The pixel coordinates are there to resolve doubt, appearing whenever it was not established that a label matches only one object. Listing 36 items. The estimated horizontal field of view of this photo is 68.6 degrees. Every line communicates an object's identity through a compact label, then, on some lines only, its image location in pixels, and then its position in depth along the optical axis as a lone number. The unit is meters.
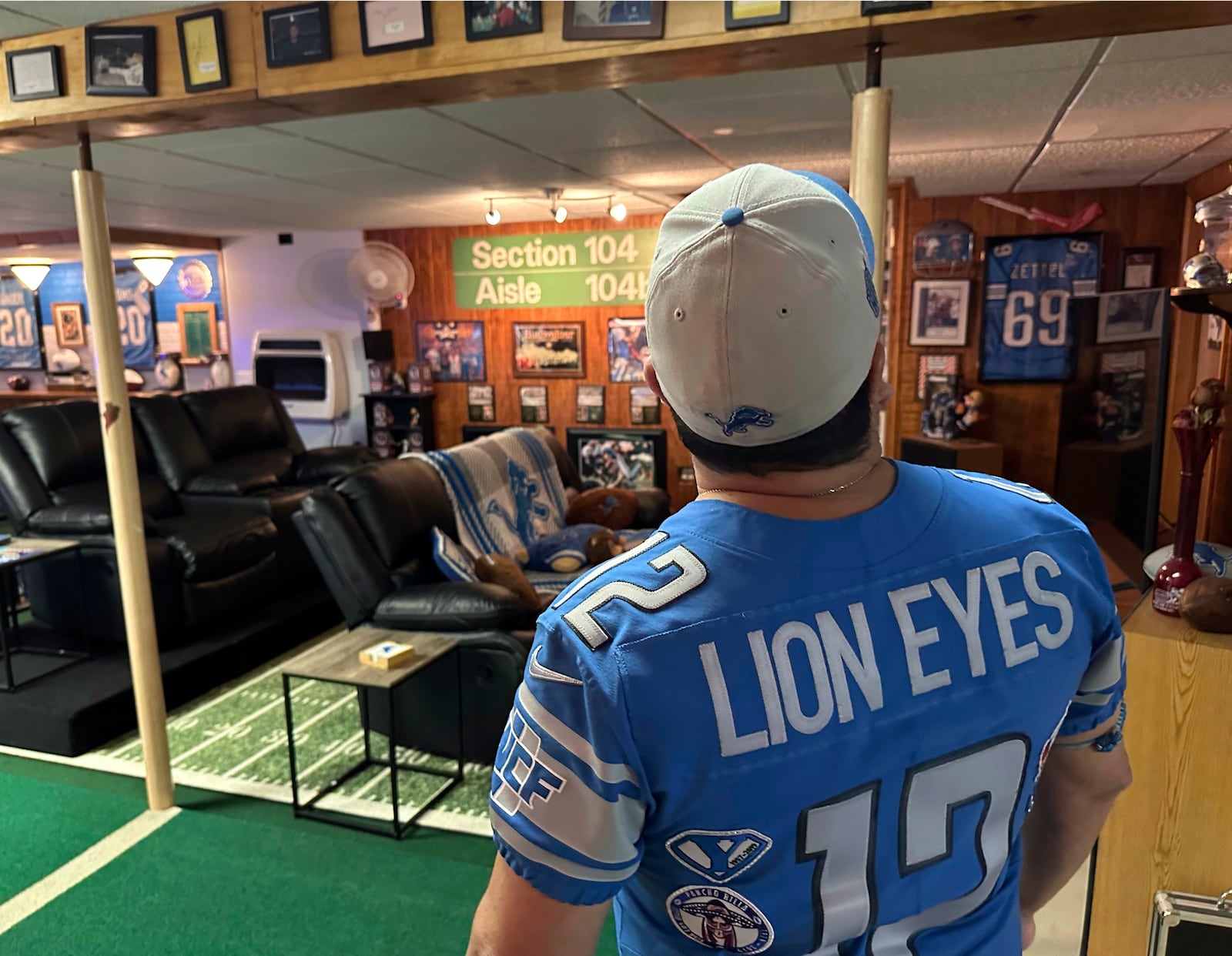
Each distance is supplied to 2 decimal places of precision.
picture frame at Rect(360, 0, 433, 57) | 1.88
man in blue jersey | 0.73
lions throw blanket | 4.22
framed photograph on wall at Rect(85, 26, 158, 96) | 2.21
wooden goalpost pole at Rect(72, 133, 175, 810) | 2.65
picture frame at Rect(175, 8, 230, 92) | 2.10
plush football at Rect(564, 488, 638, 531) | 5.03
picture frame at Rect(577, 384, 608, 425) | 6.86
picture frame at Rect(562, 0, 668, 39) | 1.69
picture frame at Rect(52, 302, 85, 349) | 8.66
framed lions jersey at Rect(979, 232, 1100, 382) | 5.09
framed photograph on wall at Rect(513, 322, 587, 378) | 6.87
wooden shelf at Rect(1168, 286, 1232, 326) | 1.80
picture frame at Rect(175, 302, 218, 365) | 7.82
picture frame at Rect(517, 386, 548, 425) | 7.02
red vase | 1.83
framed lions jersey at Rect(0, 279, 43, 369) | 8.77
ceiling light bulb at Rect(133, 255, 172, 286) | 6.45
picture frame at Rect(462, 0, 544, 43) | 1.79
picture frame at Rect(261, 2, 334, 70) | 1.97
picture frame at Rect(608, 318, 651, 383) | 6.67
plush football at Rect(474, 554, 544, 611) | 3.56
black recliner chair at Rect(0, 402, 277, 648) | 4.22
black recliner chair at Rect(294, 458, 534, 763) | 3.14
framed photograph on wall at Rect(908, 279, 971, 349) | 5.34
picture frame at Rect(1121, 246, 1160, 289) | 4.98
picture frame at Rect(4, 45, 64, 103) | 2.32
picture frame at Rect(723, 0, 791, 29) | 1.60
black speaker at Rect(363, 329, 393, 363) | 7.08
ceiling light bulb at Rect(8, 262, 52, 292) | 6.72
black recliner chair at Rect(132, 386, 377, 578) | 5.17
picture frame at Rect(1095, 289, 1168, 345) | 2.42
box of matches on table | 2.83
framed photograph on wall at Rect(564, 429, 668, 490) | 6.72
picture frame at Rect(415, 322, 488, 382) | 7.12
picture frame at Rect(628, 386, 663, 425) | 6.70
